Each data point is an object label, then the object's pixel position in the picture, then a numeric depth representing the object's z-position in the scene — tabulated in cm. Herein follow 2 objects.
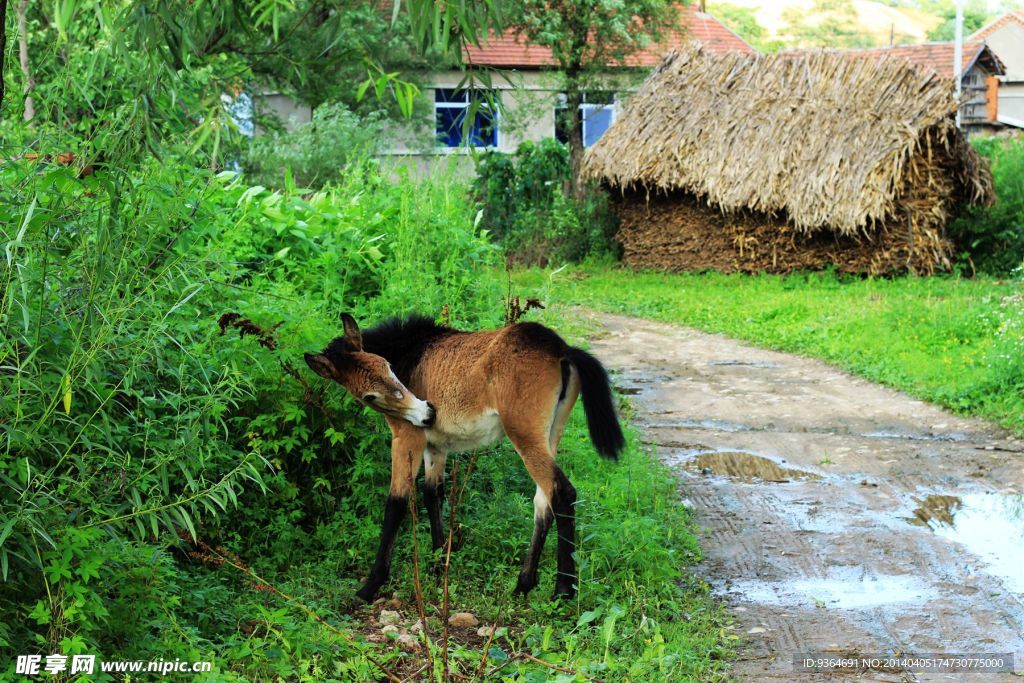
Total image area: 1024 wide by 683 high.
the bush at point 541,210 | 1888
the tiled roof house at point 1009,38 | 5397
